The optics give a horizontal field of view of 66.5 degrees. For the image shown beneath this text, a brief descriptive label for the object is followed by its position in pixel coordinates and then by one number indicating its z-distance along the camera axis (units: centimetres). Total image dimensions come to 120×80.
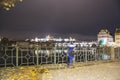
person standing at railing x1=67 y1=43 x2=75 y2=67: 633
